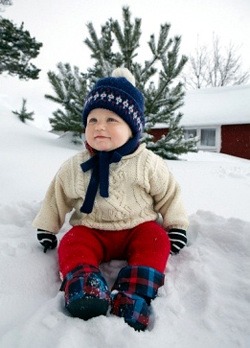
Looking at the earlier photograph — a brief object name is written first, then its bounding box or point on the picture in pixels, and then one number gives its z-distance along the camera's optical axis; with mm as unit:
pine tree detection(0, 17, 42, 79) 5511
